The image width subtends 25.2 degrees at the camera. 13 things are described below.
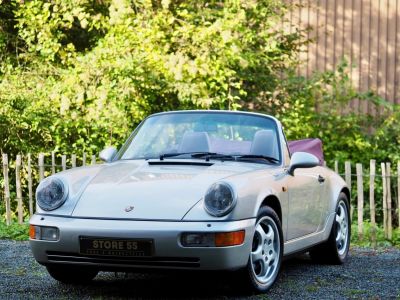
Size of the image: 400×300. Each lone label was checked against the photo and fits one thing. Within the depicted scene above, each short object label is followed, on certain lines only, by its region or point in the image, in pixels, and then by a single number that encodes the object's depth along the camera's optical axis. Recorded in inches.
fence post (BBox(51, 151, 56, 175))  469.4
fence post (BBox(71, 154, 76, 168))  462.9
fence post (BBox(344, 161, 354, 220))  426.9
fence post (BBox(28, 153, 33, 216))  469.4
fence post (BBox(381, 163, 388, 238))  417.7
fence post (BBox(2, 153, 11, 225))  460.1
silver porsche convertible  231.0
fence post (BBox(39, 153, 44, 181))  471.2
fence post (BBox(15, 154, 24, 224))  463.2
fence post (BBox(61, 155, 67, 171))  466.0
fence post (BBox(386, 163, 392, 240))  414.9
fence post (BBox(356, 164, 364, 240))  416.8
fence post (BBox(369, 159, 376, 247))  418.0
